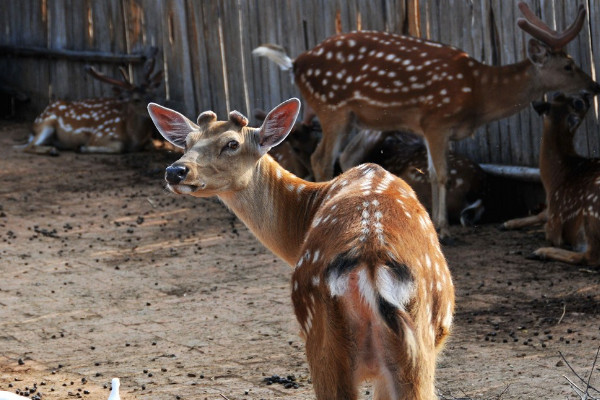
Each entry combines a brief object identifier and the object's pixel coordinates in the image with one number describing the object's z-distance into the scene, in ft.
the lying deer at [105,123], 86.63
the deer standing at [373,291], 23.20
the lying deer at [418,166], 60.75
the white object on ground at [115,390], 23.63
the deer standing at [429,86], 56.49
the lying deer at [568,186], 50.75
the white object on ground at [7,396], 23.10
